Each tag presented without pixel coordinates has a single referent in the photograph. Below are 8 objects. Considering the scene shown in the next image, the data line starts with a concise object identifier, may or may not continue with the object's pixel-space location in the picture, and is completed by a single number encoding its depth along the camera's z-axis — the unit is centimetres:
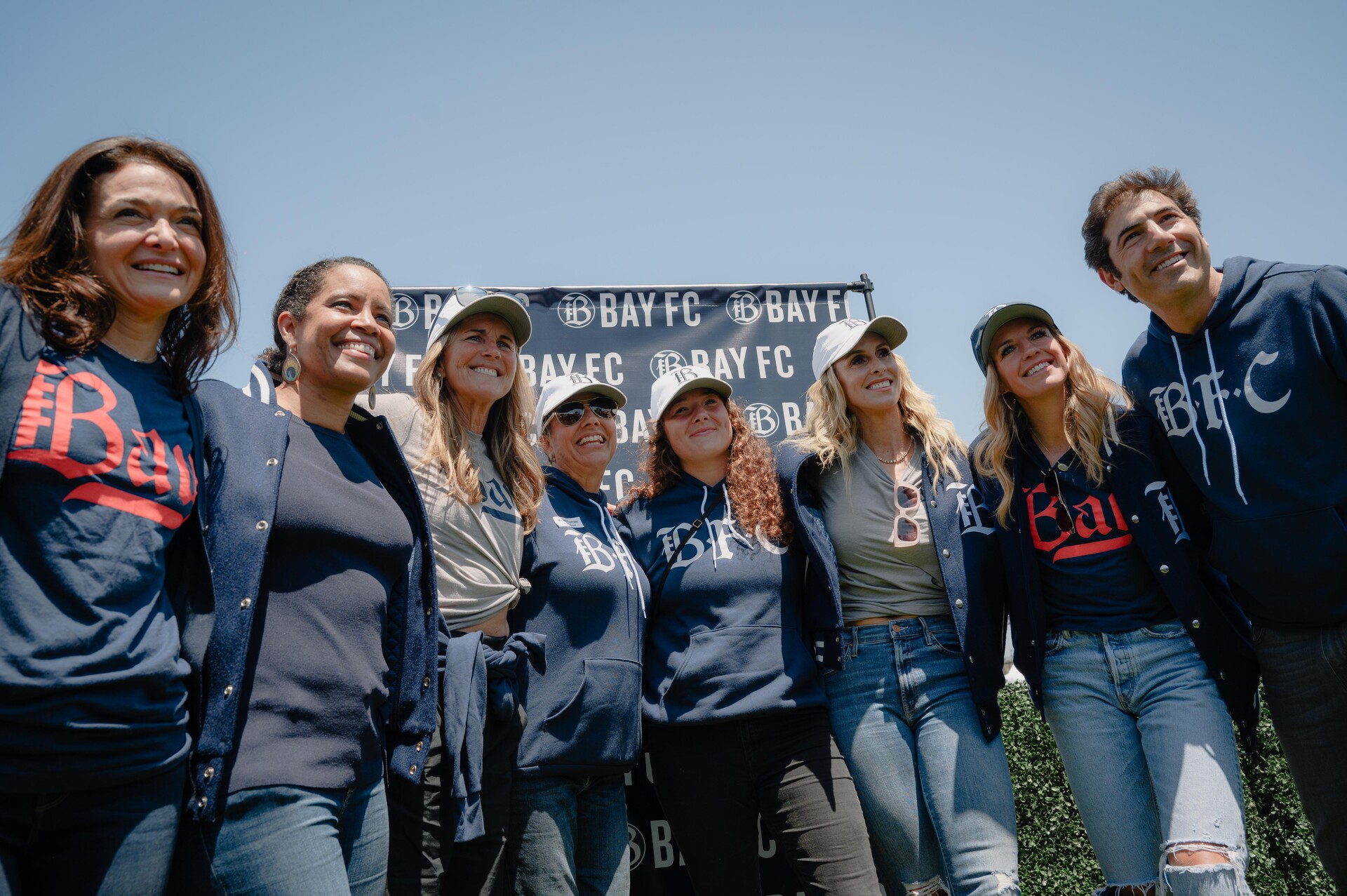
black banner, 471
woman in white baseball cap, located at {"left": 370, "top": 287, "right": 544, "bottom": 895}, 250
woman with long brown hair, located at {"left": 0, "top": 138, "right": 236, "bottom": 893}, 156
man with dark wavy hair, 278
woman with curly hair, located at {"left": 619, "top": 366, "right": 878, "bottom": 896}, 305
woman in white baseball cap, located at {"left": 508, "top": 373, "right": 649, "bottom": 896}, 277
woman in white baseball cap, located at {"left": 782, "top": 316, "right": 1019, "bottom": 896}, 299
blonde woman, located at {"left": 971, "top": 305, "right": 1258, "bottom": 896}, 274
